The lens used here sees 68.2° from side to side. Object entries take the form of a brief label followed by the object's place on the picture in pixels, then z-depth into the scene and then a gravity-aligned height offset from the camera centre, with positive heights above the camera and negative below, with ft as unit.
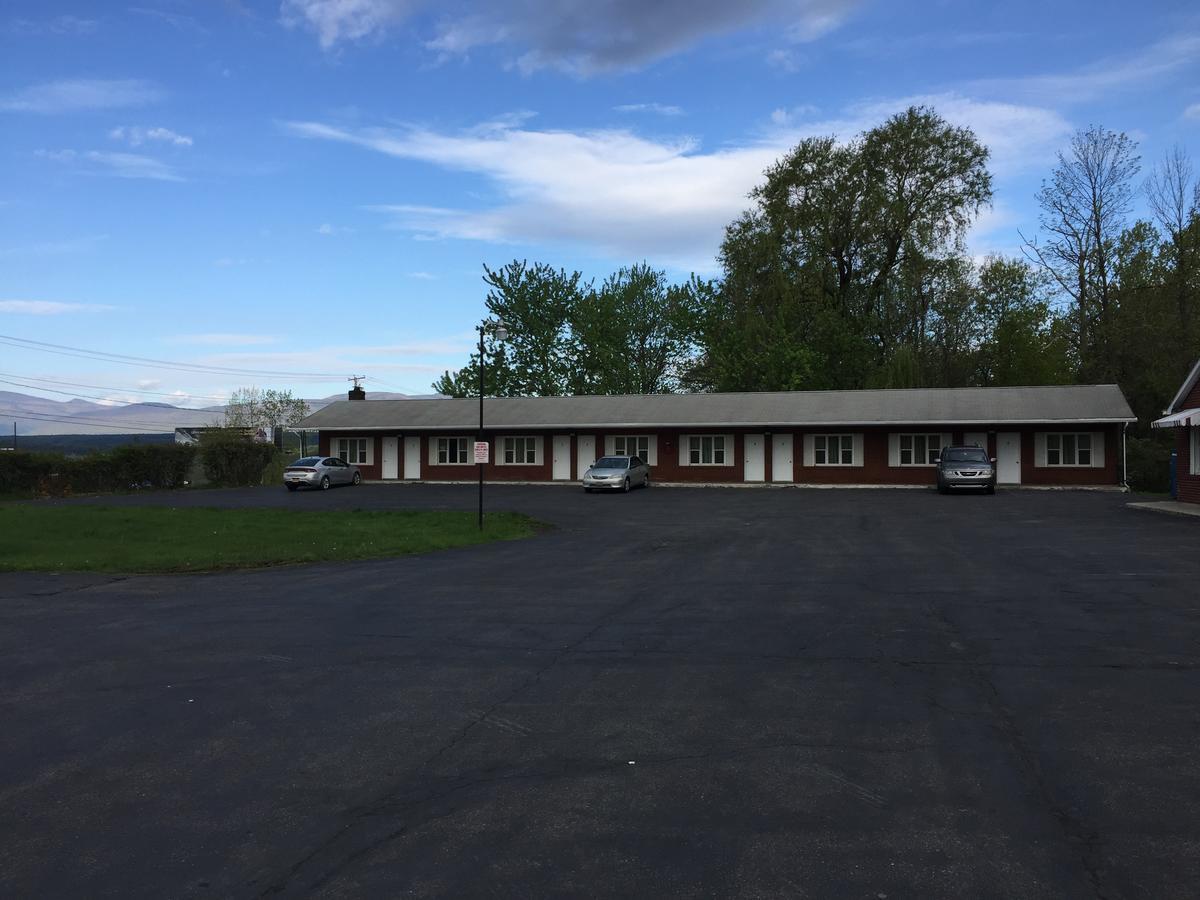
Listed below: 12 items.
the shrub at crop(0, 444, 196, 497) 125.29 -2.32
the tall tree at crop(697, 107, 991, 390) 166.81 +40.37
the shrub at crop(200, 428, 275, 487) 150.10 -0.12
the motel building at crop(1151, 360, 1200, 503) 85.30 +2.79
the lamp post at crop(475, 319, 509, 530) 75.56 +11.21
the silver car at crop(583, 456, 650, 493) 120.78 -2.05
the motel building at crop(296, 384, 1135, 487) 121.90 +3.94
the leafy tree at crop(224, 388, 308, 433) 339.46 +18.14
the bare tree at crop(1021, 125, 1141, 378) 157.99 +33.37
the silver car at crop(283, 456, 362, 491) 134.21 -2.45
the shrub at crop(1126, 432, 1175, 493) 126.41 -0.62
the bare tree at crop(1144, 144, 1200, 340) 145.89 +34.64
